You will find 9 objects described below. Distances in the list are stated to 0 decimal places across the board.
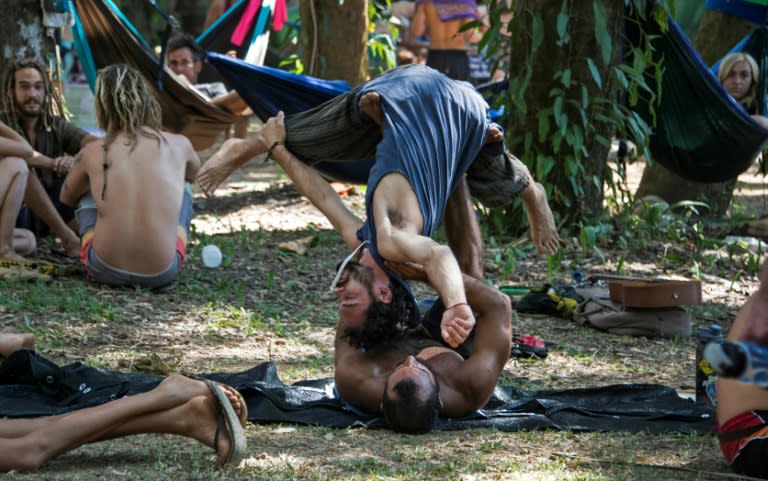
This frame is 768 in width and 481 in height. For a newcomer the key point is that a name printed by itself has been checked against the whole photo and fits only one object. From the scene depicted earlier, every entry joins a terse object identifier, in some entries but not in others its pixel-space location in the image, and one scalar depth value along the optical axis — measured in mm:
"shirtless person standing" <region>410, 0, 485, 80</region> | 20748
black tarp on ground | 7251
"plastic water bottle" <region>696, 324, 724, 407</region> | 7501
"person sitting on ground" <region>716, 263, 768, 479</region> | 5926
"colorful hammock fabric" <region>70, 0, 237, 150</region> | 13278
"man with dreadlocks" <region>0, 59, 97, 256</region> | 11845
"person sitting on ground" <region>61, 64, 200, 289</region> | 10574
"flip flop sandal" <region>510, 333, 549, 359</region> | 9304
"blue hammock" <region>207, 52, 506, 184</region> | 10813
